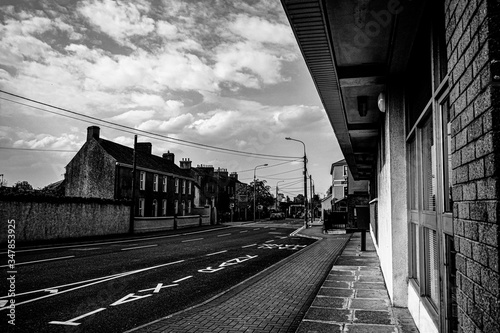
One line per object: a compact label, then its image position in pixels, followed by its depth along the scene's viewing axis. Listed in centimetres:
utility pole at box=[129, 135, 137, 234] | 2860
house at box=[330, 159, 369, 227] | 1628
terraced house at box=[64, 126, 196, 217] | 3612
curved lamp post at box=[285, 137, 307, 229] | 4044
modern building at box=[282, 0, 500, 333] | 161
